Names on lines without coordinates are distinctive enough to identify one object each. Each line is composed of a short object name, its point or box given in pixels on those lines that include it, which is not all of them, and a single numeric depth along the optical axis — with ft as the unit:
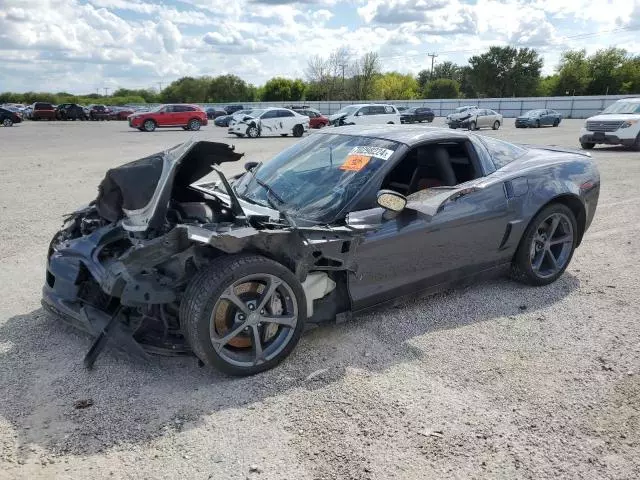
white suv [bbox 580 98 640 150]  50.37
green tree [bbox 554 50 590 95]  231.09
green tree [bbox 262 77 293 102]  263.90
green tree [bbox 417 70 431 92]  336.16
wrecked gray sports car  9.88
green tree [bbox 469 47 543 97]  254.88
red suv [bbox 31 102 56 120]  143.74
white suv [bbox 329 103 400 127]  91.86
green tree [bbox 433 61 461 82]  337.72
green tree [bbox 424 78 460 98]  271.28
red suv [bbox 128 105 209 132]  97.14
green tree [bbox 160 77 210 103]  284.41
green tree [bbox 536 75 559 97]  248.56
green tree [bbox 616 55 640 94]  220.49
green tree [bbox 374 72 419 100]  272.72
